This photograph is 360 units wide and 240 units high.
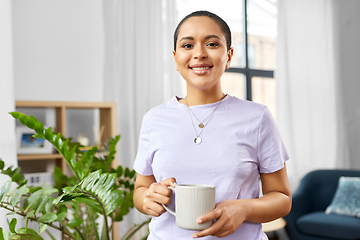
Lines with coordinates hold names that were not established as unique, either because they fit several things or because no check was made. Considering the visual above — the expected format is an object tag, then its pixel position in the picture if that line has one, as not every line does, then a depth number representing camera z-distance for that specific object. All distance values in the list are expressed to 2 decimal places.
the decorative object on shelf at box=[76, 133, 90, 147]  2.71
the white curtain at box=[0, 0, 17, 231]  1.79
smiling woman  0.76
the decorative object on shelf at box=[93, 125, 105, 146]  2.78
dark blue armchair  2.98
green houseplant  1.07
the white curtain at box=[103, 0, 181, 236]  3.00
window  3.87
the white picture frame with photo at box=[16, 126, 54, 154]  2.38
